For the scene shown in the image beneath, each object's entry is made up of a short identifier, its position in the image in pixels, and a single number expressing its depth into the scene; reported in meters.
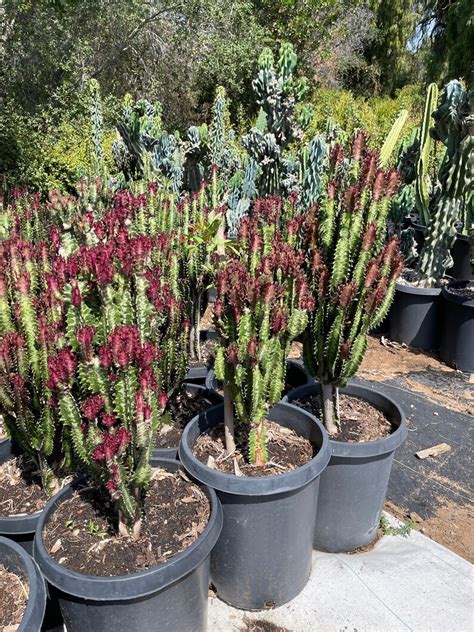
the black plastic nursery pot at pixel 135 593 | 1.57
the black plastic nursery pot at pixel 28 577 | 1.47
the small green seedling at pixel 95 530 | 1.84
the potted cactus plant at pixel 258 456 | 2.02
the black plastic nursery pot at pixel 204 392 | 2.93
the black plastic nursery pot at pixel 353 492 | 2.35
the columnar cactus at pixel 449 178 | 4.67
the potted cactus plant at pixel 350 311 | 2.36
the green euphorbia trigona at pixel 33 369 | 1.94
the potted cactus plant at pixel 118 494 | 1.62
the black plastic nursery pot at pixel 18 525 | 1.94
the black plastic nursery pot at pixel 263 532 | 2.00
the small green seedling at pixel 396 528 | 2.64
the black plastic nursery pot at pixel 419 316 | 4.95
